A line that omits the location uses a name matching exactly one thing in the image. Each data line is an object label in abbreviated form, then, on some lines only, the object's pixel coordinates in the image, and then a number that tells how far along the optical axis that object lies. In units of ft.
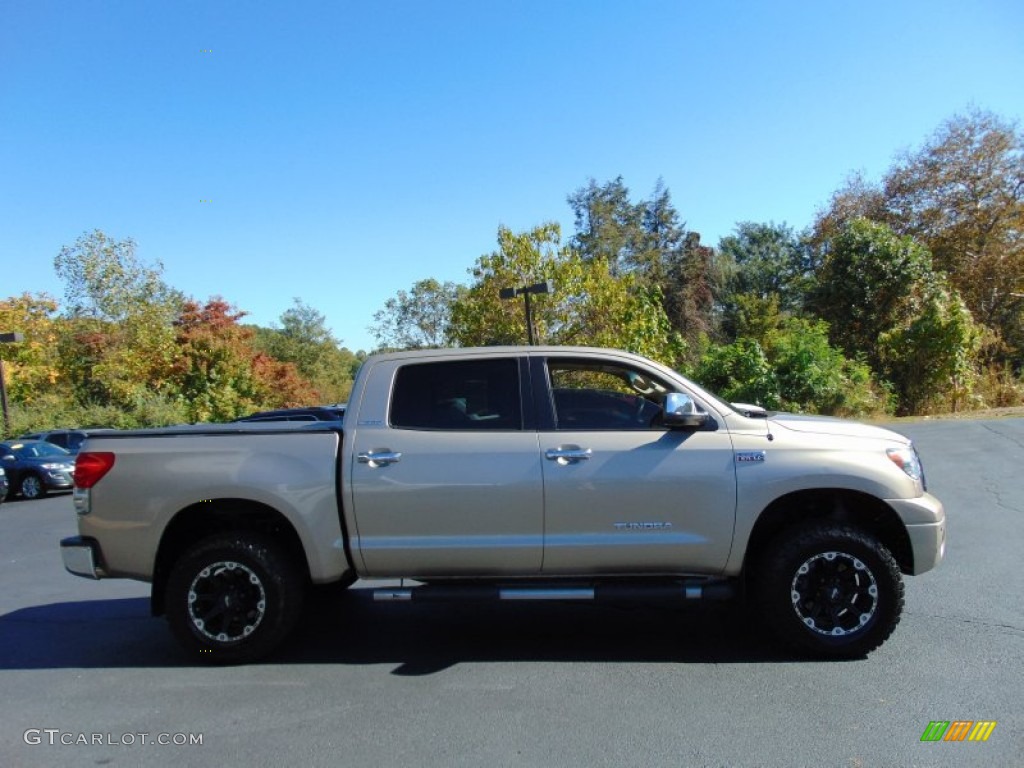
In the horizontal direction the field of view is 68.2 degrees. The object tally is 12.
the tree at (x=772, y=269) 152.87
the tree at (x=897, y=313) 78.95
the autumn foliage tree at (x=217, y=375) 108.88
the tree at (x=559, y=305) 80.12
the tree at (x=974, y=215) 100.27
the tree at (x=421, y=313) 149.18
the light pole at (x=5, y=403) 94.95
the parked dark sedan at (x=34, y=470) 61.26
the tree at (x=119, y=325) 110.52
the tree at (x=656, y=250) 135.33
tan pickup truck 15.14
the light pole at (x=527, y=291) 67.26
